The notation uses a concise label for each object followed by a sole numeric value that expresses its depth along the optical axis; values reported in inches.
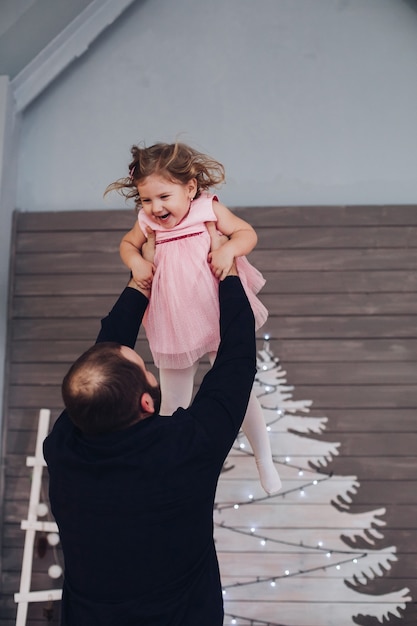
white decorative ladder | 112.6
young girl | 66.0
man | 51.8
